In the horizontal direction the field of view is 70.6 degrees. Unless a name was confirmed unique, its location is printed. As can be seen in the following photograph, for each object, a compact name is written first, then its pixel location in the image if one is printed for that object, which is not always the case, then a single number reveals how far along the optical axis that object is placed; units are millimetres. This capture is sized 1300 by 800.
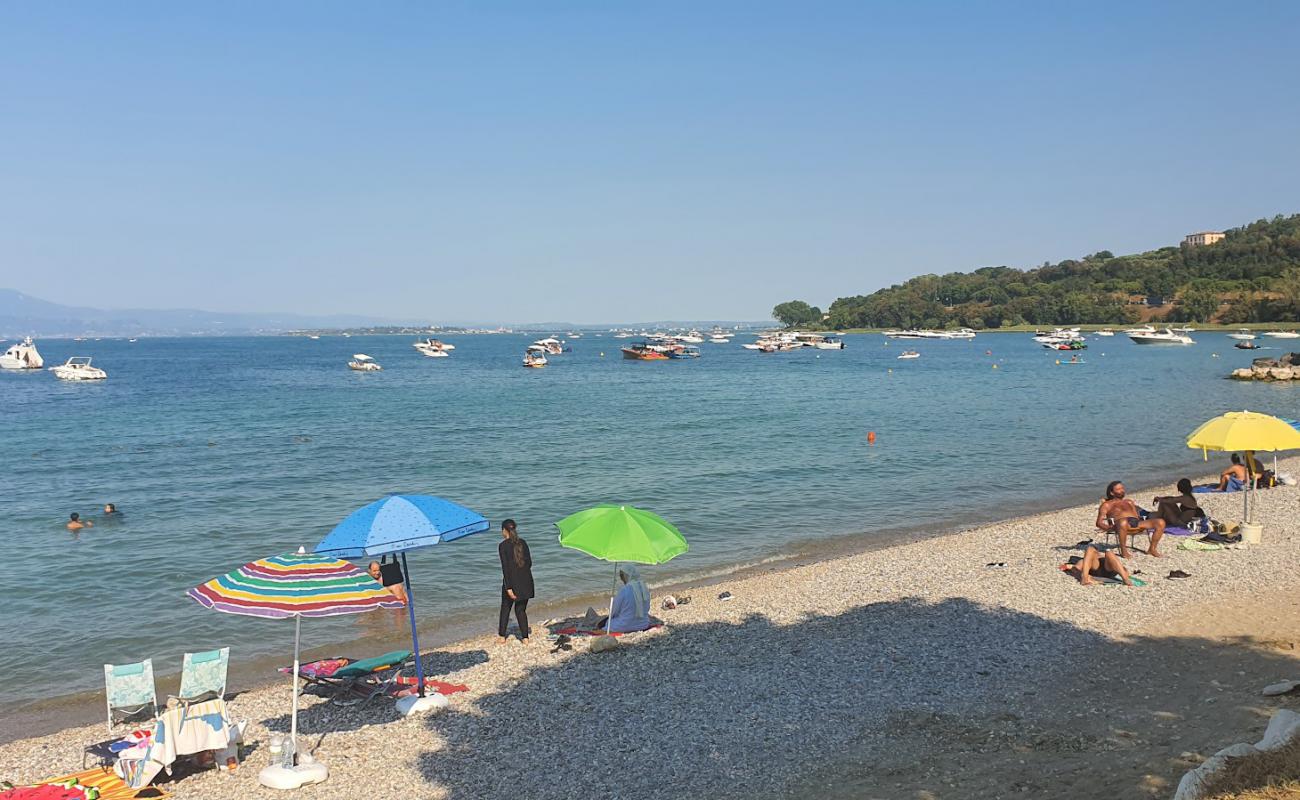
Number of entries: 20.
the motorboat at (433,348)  139125
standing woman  13004
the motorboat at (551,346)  138012
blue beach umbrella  9656
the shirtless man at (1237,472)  21547
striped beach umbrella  9023
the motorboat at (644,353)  115938
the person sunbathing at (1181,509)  17109
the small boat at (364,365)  102625
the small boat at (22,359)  111000
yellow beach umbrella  15539
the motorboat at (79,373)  88562
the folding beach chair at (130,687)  11008
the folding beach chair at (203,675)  10938
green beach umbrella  12305
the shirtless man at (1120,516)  15609
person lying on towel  14547
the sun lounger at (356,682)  11391
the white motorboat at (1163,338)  119294
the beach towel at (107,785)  8820
